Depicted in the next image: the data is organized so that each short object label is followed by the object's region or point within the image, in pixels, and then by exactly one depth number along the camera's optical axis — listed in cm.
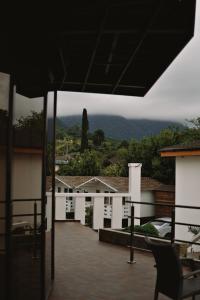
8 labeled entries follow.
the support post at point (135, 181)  679
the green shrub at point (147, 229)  512
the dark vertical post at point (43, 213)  224
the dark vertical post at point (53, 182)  297
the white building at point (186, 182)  959
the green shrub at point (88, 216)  1425
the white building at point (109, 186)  1848
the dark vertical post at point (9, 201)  171
